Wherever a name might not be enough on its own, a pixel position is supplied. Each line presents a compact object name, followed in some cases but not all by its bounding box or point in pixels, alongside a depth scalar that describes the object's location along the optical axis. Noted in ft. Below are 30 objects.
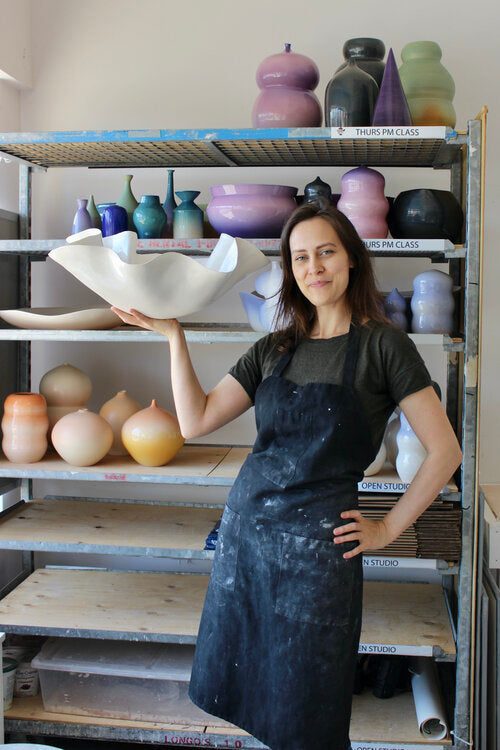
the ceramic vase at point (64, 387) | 8.34
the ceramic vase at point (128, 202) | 7.79
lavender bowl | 7.14
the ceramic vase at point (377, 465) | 7.20
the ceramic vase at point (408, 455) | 6.99
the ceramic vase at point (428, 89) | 7.07
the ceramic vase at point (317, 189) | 7.16
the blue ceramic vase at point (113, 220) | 7.49
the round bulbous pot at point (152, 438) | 7.59
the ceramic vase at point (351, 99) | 6.88
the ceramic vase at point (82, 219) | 7.65
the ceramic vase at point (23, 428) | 7.85
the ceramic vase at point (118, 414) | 8.16
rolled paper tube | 7.11
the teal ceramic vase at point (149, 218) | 7.47
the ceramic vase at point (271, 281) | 7.14
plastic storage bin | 7.59
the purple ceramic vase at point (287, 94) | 7.06
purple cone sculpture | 6.77
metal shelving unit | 6.86
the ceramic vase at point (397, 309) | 7.05
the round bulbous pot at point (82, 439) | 7.61
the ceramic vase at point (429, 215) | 6.92
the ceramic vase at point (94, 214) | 7.85
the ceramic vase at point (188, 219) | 7.43
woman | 4.82
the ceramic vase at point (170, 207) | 7.79
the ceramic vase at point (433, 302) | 6.95
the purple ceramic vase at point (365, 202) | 6.99
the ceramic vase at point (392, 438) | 7.37
